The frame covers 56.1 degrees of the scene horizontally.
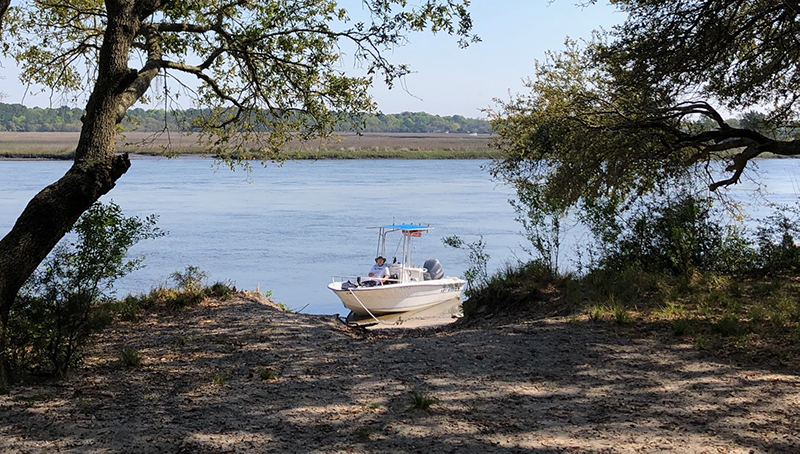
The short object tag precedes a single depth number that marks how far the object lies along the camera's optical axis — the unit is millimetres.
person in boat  20375
